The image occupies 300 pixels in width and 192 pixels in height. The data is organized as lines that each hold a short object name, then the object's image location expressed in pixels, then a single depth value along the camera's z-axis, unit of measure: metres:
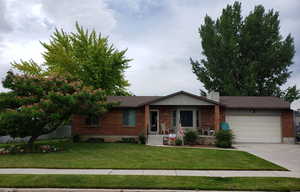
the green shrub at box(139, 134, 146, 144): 19.83
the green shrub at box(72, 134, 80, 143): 21.28
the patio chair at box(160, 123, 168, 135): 21.62
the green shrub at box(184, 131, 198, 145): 19.33
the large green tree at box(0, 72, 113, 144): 14.40
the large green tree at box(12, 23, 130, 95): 35.25
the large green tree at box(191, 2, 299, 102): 35.97
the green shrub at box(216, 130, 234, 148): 17.92
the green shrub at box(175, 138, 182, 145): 18.72
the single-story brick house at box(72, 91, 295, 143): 20.77
